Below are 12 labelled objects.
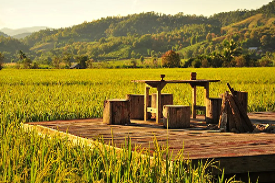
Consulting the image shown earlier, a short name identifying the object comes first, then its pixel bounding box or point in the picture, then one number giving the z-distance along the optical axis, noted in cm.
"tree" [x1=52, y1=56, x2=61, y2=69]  13356
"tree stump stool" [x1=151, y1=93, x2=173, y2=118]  958
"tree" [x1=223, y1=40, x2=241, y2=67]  11545
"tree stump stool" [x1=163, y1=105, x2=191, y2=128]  773
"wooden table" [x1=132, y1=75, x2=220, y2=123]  833
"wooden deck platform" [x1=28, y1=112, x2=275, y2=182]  490
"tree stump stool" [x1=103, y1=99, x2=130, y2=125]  828
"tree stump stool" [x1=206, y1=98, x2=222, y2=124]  849
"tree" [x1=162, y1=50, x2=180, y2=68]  9946
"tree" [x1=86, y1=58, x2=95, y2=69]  10831
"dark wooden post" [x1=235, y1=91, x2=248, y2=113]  903
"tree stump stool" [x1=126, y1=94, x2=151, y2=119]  932
